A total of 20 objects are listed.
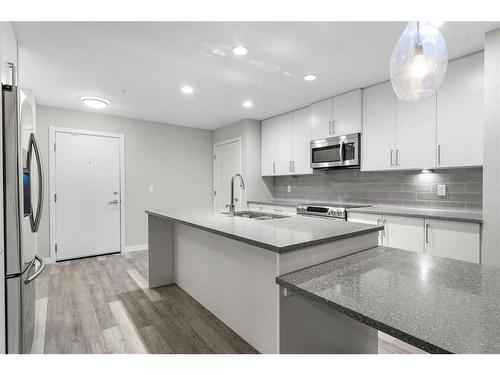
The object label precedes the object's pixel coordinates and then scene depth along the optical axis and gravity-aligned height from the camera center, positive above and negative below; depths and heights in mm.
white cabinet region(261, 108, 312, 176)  4148 +673
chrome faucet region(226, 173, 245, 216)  2400 -192
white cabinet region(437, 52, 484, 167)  2406 +661
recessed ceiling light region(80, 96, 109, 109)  3537 +1142
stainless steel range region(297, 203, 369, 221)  3291 -330
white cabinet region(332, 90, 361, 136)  3369 +929
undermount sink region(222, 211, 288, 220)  2509 -295
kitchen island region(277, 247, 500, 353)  724 -397
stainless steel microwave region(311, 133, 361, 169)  3404 +442
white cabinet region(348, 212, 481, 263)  2268 -485
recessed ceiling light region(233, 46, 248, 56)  2316 +1187
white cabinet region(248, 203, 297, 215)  4035 -380
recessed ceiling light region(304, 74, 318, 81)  2930 +1200
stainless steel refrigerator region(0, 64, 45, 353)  1319 -204
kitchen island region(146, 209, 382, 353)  1373 -497
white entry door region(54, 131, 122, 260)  4016 -150
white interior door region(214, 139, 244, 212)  4996 +316
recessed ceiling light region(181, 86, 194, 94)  3242 +1186
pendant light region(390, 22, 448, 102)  1229 +585
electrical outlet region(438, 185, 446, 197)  2930 -70
